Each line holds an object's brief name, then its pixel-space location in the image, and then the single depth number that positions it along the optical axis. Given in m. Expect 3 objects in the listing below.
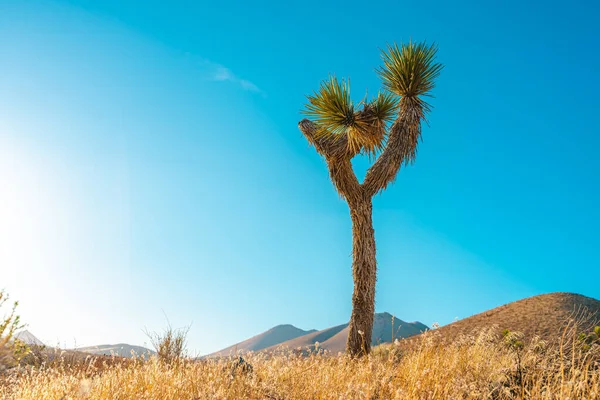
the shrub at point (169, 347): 10.99
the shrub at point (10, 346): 9.14
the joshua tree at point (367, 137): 13.22
